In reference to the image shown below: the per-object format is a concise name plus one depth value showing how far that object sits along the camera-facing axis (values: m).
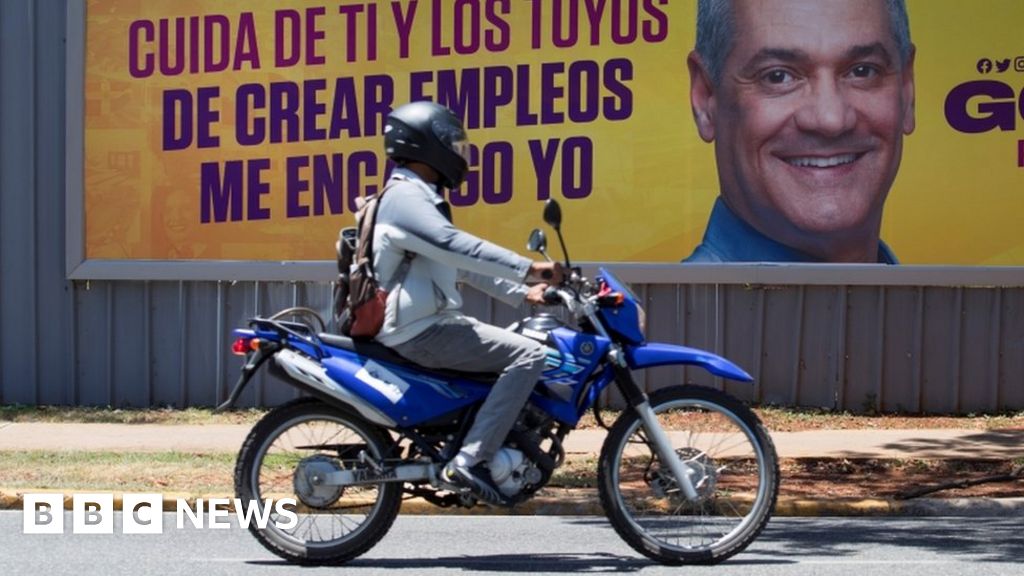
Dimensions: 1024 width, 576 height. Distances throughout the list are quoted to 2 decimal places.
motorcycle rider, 7.34
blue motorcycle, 7.52
